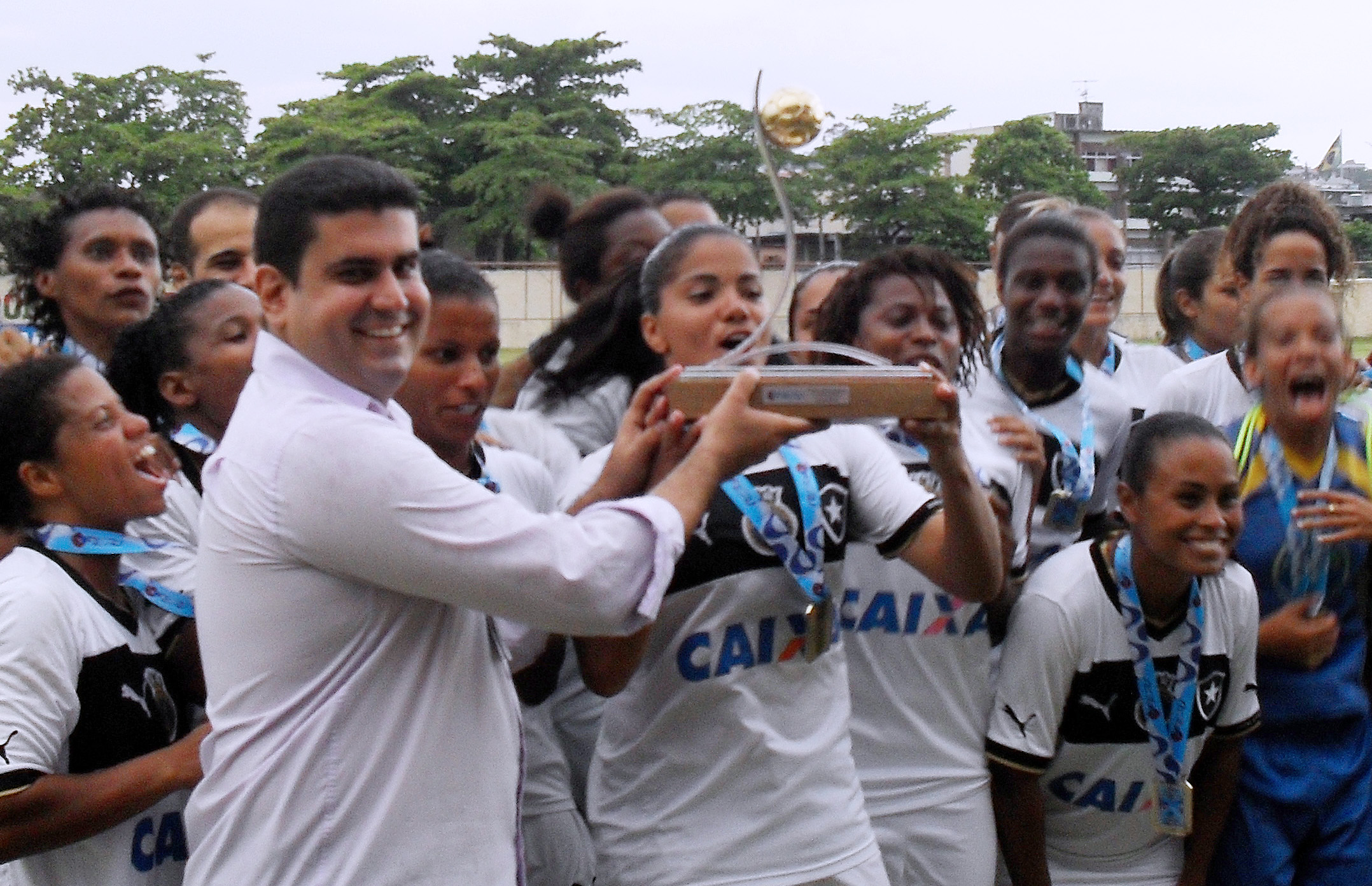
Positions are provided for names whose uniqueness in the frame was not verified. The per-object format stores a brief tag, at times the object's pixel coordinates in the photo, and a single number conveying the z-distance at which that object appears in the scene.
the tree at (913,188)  38.31
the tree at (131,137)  38.31
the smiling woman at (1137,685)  3.11
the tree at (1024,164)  45.12
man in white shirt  1.85
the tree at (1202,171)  51.41
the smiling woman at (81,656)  2.32
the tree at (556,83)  42.81
